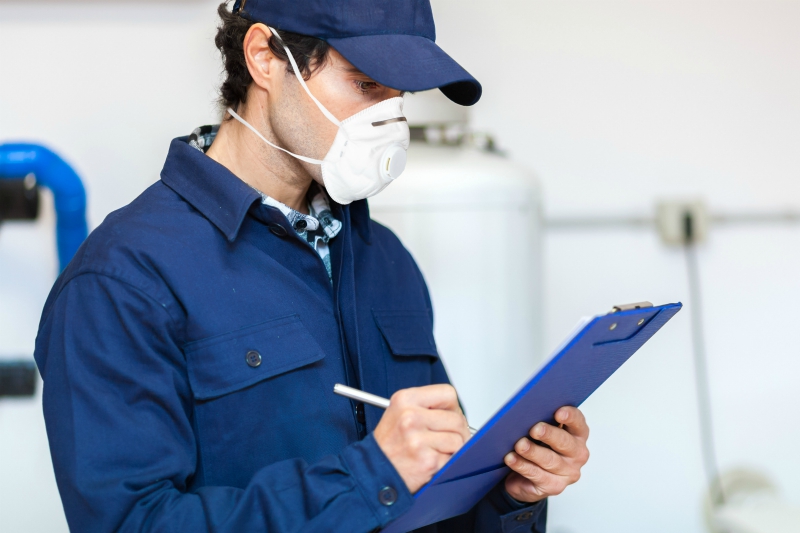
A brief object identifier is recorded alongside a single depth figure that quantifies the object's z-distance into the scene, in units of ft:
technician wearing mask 5.12
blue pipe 7.10
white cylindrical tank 6.93
